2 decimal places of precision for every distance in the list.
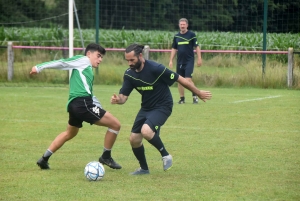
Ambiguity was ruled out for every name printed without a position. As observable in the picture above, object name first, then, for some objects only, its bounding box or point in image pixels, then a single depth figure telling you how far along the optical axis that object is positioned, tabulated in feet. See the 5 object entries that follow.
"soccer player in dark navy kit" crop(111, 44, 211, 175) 43.35
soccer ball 41.74
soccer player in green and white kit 44.45
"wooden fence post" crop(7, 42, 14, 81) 115.23
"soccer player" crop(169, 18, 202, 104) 89.90
